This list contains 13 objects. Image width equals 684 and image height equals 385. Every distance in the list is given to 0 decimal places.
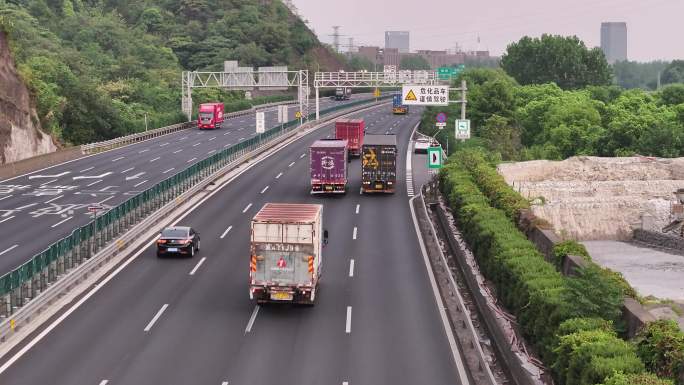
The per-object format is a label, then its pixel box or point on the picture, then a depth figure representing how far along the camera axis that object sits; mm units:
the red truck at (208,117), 117625
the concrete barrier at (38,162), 72312
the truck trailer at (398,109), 155125
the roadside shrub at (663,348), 21750
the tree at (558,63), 186250
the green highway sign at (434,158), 59869
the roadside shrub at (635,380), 20188
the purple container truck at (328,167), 61375
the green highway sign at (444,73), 115750
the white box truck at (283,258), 34125
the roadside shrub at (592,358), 21766
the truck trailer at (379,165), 62500
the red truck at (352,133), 82375
